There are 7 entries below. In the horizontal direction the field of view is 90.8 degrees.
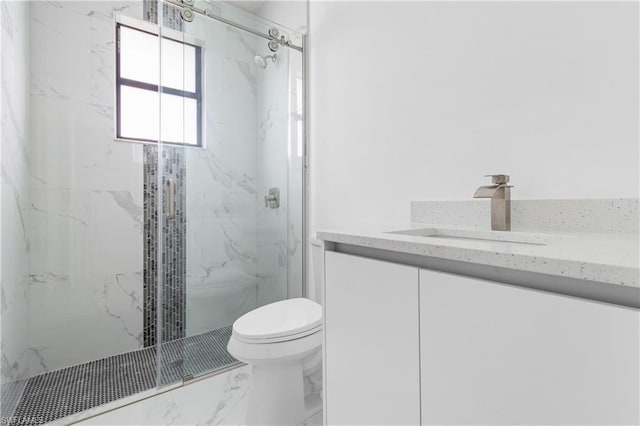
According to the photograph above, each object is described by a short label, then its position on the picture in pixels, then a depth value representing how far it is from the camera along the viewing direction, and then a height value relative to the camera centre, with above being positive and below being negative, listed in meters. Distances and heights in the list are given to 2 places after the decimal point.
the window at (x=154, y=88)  1.63 +0.72
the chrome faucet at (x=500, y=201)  0.94 +0.03
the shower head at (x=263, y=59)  1.88 +0.91
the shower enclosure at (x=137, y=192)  1.60 +0.11
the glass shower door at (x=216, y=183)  1.63 +0.16
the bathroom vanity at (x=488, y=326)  0.44 -0.20
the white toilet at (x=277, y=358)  1.18 -0.56
